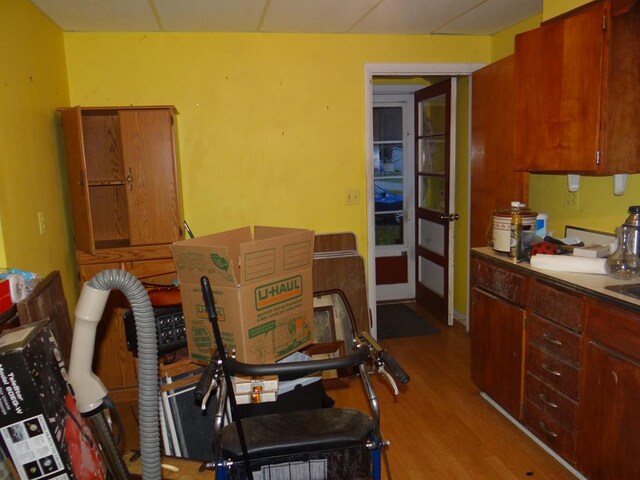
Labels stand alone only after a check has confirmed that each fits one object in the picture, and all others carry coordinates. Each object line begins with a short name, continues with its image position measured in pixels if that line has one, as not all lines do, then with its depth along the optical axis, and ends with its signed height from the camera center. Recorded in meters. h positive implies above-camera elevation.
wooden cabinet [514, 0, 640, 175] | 2.14 +0.34
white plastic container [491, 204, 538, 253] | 2.69 -0.35
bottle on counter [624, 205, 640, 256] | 2.21 -0.29
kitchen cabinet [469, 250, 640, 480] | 1.89 -0.90
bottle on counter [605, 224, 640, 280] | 2.18 -0.43
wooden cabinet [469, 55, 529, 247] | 3.19 +0.11
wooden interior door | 4.08 -0.26
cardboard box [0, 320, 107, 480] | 1.30 -0.62
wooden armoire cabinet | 2.99 -0.19
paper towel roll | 2.26 -0.47
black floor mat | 4.17 -1.37
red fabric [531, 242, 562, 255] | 2.51 -0.43
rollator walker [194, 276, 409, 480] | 1.54 -0.86
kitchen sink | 1.95 -0.52
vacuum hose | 1.34 -0.50
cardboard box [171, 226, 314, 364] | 1.91 -0.49
